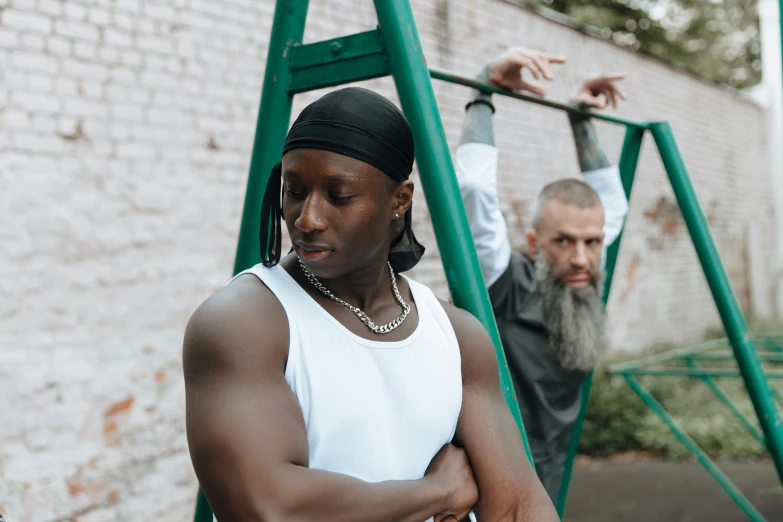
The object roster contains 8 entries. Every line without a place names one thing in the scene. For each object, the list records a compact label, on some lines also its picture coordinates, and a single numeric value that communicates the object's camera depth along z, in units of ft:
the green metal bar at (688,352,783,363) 12.25
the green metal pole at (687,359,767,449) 12.92
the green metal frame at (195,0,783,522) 5.33
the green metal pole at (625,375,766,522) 11.46
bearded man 8.23
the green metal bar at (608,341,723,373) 12.02
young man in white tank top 3.97
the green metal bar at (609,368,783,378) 11.38
